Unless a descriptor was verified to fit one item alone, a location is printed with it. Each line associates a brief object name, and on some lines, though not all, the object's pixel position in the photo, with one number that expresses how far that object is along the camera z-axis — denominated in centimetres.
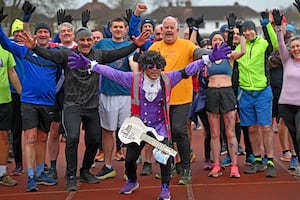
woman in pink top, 707
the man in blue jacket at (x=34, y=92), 708
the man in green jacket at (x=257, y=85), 773
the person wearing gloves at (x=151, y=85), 638
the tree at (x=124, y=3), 6372
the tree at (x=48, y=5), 4861
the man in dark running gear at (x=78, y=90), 700
